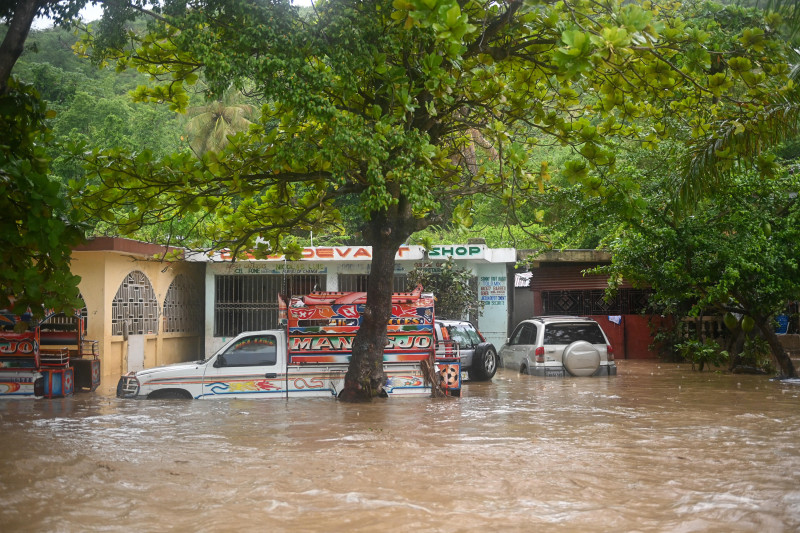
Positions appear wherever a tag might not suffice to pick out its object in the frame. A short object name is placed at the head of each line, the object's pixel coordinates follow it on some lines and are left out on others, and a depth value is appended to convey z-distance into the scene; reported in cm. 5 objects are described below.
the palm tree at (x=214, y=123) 3331
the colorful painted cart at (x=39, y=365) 1270
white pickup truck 1173
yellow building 1775
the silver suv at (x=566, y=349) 1639
